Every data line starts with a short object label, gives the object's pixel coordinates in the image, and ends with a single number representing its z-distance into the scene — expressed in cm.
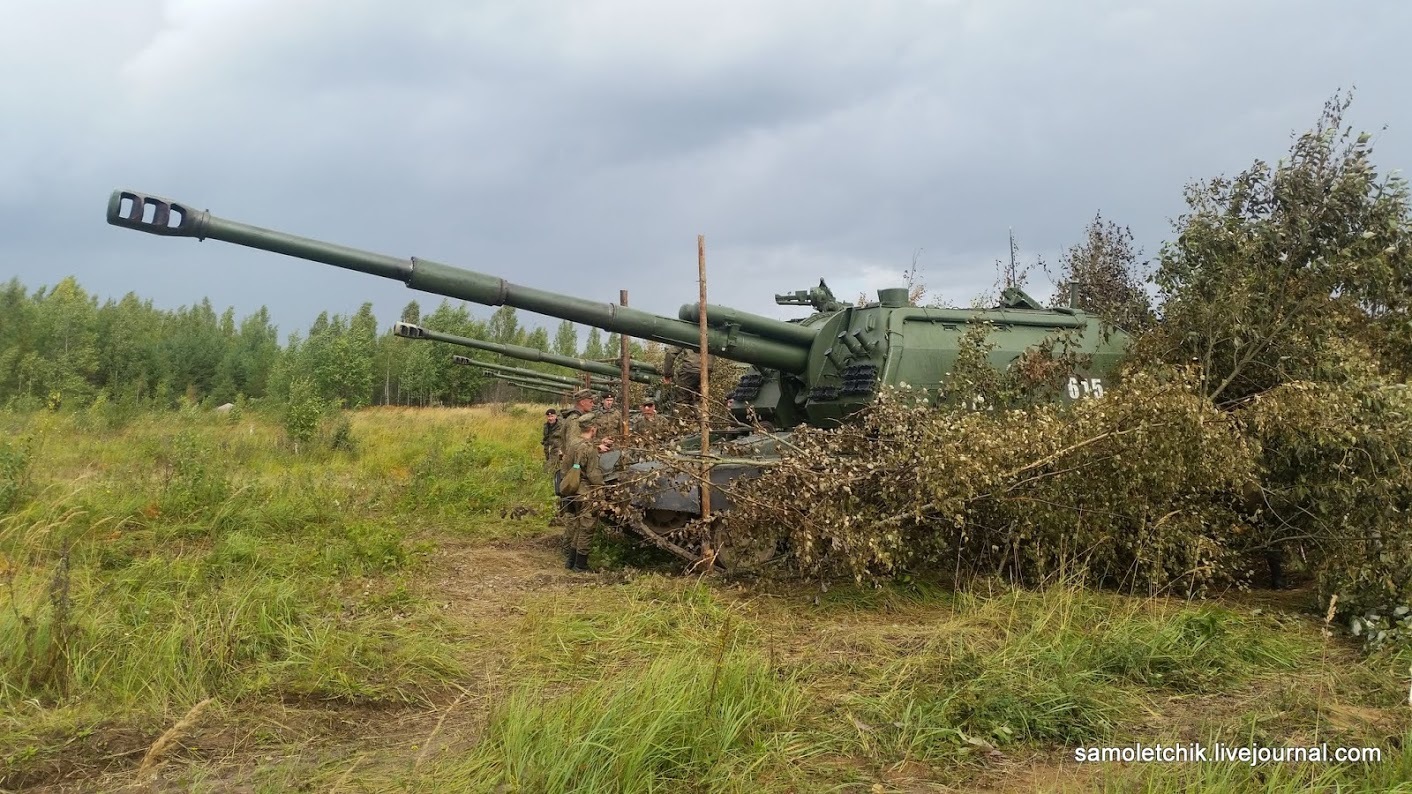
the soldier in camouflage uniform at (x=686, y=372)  1167
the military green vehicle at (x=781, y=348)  650
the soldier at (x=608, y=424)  1127
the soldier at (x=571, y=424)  876
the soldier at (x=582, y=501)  769
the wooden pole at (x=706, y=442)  645
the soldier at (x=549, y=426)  1306
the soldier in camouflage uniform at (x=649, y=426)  793
